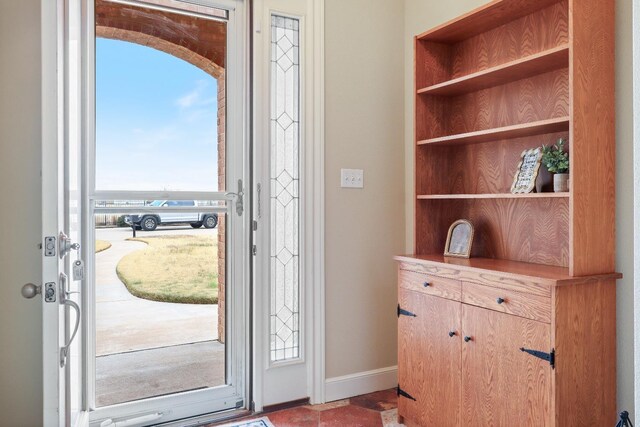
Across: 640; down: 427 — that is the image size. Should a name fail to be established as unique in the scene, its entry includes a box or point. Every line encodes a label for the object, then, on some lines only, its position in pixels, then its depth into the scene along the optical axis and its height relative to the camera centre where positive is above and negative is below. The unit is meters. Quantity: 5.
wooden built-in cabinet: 1.74 -0.12
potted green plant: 1.93 +0.18
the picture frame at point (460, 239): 2.37 -0.18
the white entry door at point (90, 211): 1.39 -0.03
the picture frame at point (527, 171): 2.07 +0.16
